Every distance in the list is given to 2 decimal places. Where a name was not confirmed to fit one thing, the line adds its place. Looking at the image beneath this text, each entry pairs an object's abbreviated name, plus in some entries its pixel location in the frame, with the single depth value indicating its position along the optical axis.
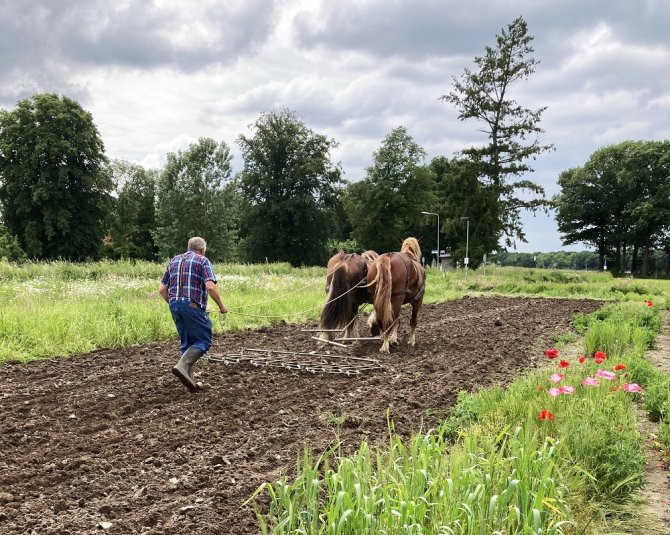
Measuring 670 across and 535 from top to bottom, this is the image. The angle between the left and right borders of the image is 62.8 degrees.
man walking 6.03
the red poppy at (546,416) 3.69
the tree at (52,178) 36.16
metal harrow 7.27
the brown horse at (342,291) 8.81
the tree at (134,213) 49.28
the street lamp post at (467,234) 29.07
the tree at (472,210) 31.62
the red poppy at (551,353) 4.80
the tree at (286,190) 45.88
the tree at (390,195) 48.47
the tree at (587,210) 52.41
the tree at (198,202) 45.62
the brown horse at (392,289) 8.59
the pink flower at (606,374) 4.05
